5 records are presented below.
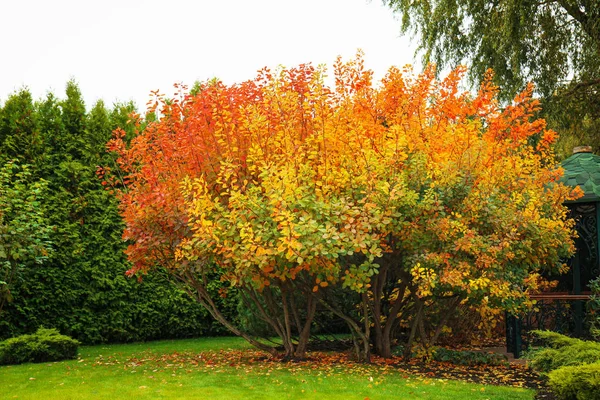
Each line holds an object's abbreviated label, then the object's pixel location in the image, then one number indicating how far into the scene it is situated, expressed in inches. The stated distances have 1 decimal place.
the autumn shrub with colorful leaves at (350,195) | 248.1
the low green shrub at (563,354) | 231.3
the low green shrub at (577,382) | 181.8
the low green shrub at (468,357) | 299.4
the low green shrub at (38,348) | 321.4
